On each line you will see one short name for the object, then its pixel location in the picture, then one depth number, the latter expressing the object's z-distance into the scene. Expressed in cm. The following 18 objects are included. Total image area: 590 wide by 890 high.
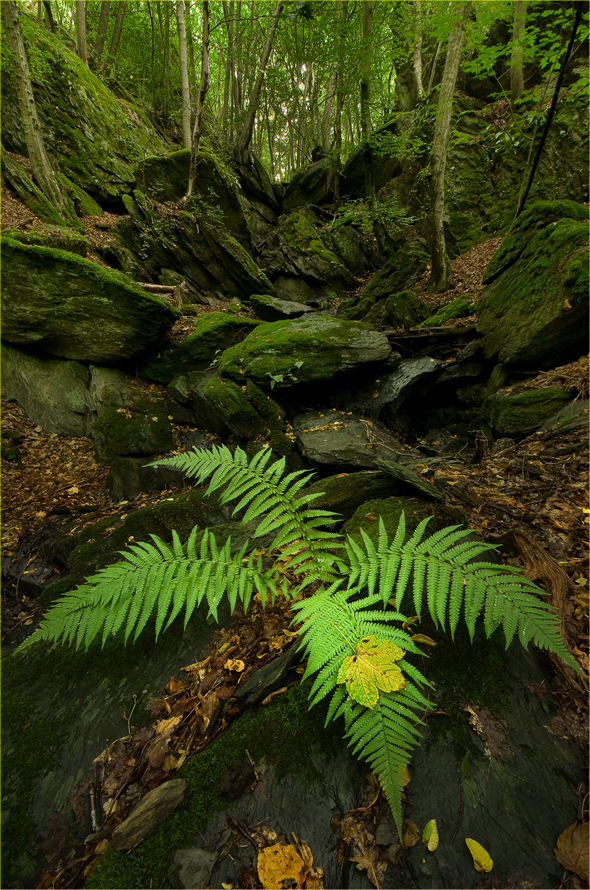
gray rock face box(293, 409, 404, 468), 462
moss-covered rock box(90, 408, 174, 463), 544
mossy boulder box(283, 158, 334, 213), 1659
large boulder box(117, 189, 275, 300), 1048
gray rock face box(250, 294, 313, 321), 977
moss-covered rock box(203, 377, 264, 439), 532
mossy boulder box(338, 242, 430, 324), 1003
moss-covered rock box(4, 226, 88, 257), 599
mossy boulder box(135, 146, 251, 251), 1209
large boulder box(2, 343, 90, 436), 617
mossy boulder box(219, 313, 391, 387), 584
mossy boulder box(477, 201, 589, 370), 474
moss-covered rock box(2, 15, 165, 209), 983
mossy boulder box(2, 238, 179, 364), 562
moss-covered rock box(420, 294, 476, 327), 729
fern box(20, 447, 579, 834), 131
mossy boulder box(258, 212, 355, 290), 1328
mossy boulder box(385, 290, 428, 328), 779
